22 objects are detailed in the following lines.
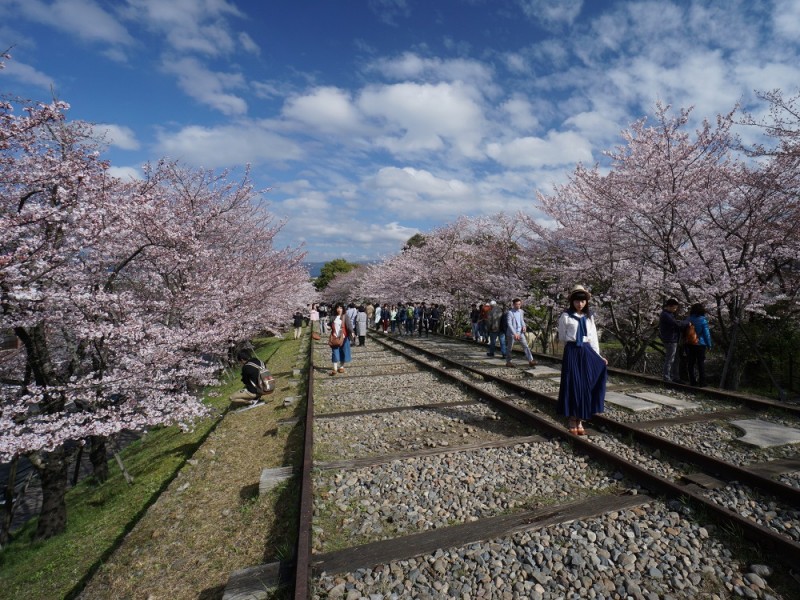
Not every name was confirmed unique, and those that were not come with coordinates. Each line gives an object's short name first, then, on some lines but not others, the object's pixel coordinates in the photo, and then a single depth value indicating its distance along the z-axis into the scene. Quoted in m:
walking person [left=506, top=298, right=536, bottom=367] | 10.17
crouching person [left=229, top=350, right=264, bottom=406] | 8.05
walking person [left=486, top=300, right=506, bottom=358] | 11.45
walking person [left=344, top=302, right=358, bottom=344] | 13.79
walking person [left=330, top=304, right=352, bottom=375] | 9.80
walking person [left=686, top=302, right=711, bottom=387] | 7.59
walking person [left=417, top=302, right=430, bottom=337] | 21.62
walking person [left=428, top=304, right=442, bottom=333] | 21.20
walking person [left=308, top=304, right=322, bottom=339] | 19.01
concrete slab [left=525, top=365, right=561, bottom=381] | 8.90
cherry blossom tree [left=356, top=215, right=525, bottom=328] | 18.03
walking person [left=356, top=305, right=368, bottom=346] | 15.81
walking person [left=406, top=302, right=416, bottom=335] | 21.41
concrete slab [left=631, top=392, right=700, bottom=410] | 5.98
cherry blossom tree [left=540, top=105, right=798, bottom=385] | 8.53
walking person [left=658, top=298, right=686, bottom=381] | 7.91
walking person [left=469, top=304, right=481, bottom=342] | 16.58
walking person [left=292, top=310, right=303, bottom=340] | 23.48
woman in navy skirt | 5.02
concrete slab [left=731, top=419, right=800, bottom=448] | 4.53
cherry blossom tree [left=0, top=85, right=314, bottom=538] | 5.41
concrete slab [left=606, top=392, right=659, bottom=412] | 6.02
